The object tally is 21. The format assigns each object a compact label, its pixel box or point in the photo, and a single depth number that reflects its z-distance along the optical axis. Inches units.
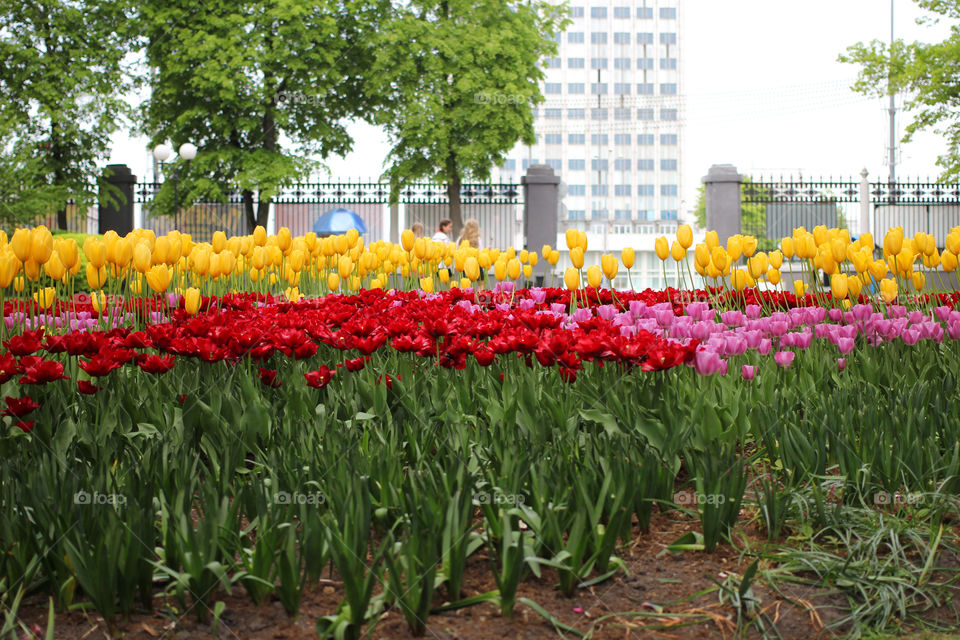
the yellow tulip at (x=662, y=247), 217.2
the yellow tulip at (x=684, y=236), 211.0
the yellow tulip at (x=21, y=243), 161.0
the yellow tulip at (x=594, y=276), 207.5
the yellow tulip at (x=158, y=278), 182.5
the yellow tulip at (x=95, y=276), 178.2
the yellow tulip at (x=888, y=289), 198.4
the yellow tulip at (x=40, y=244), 163.6
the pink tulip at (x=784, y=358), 149.6
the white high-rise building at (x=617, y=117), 4252.0
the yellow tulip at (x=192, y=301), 191.3
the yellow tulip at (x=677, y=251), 213.6
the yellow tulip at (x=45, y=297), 199.0
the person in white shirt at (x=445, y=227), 608.1
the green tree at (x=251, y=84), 976.9
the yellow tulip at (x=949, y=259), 204.7
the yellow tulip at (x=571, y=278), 203.6
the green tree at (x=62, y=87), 934.4
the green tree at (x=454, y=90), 1035.9
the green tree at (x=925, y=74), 897.5
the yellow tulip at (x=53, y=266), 180.9
